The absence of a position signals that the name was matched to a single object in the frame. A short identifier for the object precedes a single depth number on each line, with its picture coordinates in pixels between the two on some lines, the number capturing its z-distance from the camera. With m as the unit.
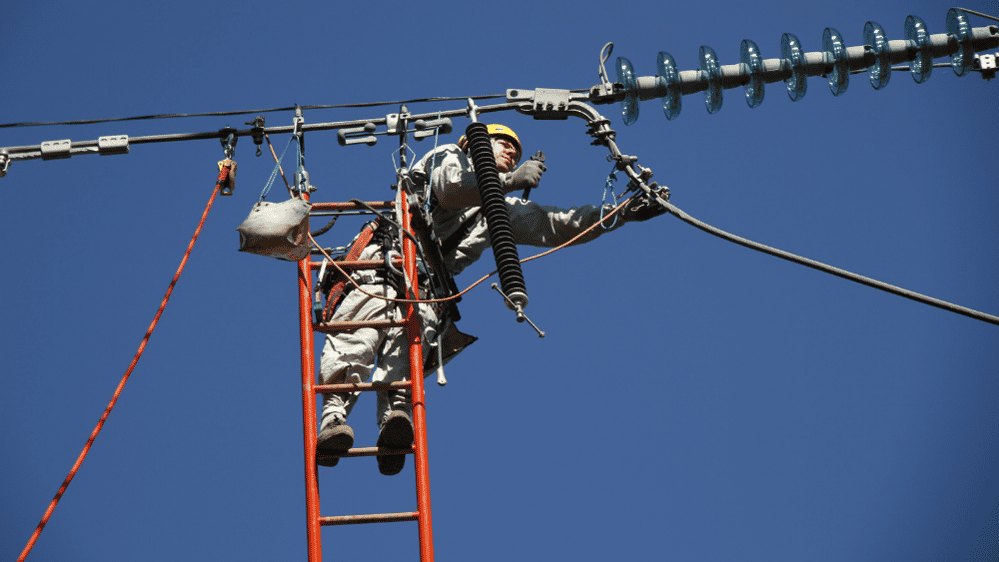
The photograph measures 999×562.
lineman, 18.22
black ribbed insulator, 16.84
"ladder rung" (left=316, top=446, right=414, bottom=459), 17.75
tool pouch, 16.59
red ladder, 16.52
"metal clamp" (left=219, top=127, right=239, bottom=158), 18.48
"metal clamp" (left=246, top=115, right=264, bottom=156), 18.52
